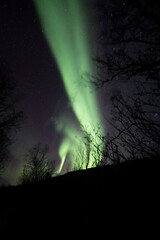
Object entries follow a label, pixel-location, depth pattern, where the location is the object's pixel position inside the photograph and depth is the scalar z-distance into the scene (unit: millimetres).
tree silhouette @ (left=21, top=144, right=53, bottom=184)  19369
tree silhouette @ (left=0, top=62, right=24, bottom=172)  8164
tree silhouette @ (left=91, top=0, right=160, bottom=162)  3191
